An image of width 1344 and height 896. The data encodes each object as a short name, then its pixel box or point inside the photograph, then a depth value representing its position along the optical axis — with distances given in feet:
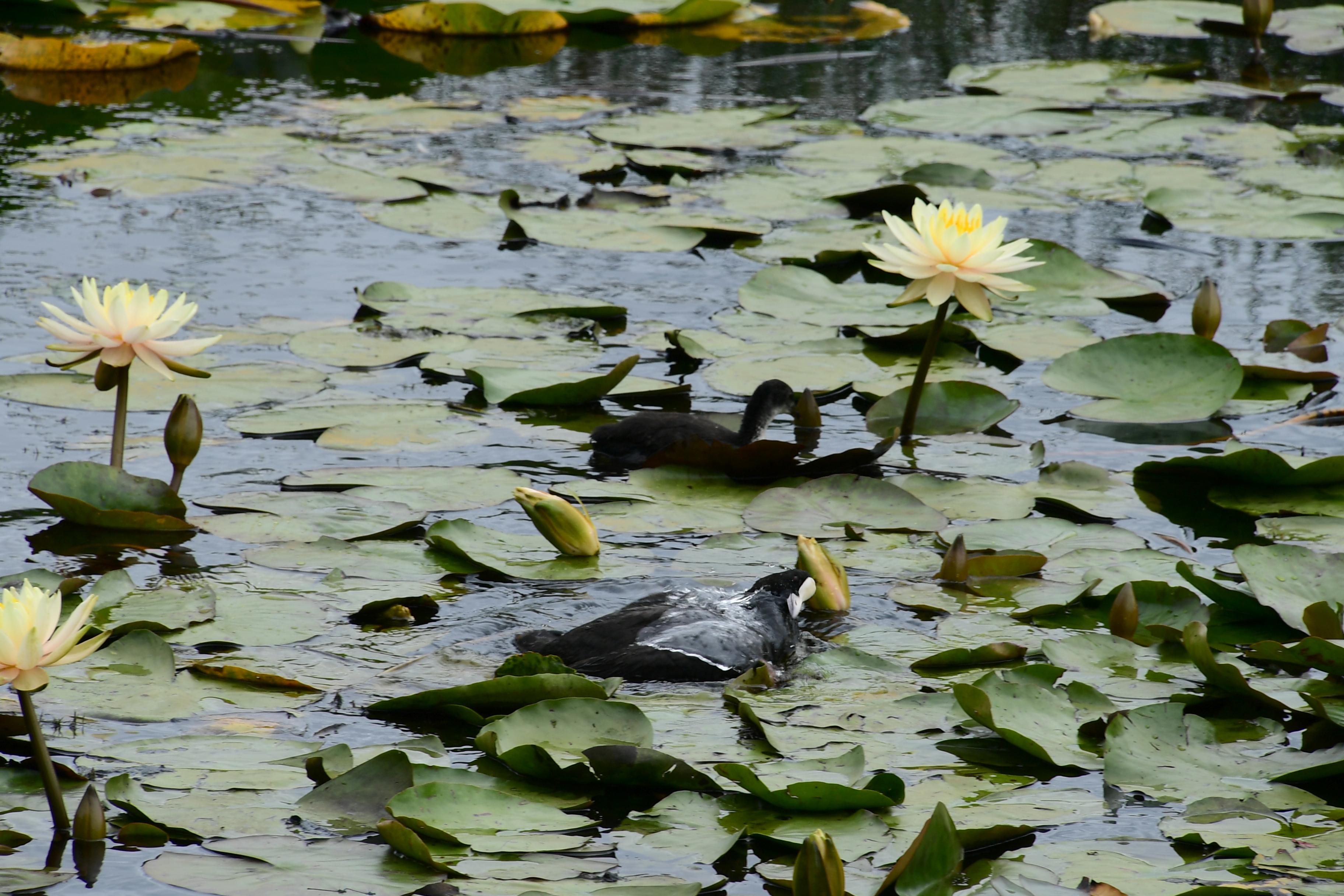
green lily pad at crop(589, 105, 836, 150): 53.42
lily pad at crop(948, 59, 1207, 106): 60.23
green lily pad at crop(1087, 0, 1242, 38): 72.49
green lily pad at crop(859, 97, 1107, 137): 55.62
